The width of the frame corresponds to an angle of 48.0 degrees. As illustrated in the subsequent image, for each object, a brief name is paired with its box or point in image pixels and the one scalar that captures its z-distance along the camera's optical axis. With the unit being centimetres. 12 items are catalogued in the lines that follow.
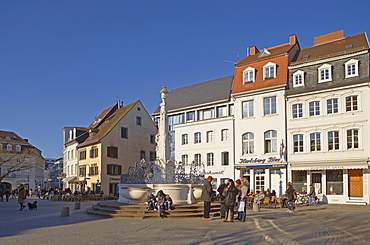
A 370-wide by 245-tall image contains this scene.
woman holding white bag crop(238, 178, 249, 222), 1600
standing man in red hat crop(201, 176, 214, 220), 1574
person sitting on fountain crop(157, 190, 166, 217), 1691
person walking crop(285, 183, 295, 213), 2155
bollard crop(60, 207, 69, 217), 1868
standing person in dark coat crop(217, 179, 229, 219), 1641
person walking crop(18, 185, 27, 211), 2400
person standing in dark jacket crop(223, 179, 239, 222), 1572
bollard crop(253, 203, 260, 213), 2108
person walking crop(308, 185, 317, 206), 2816
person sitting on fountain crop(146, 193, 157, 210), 1741
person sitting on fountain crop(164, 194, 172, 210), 1730
